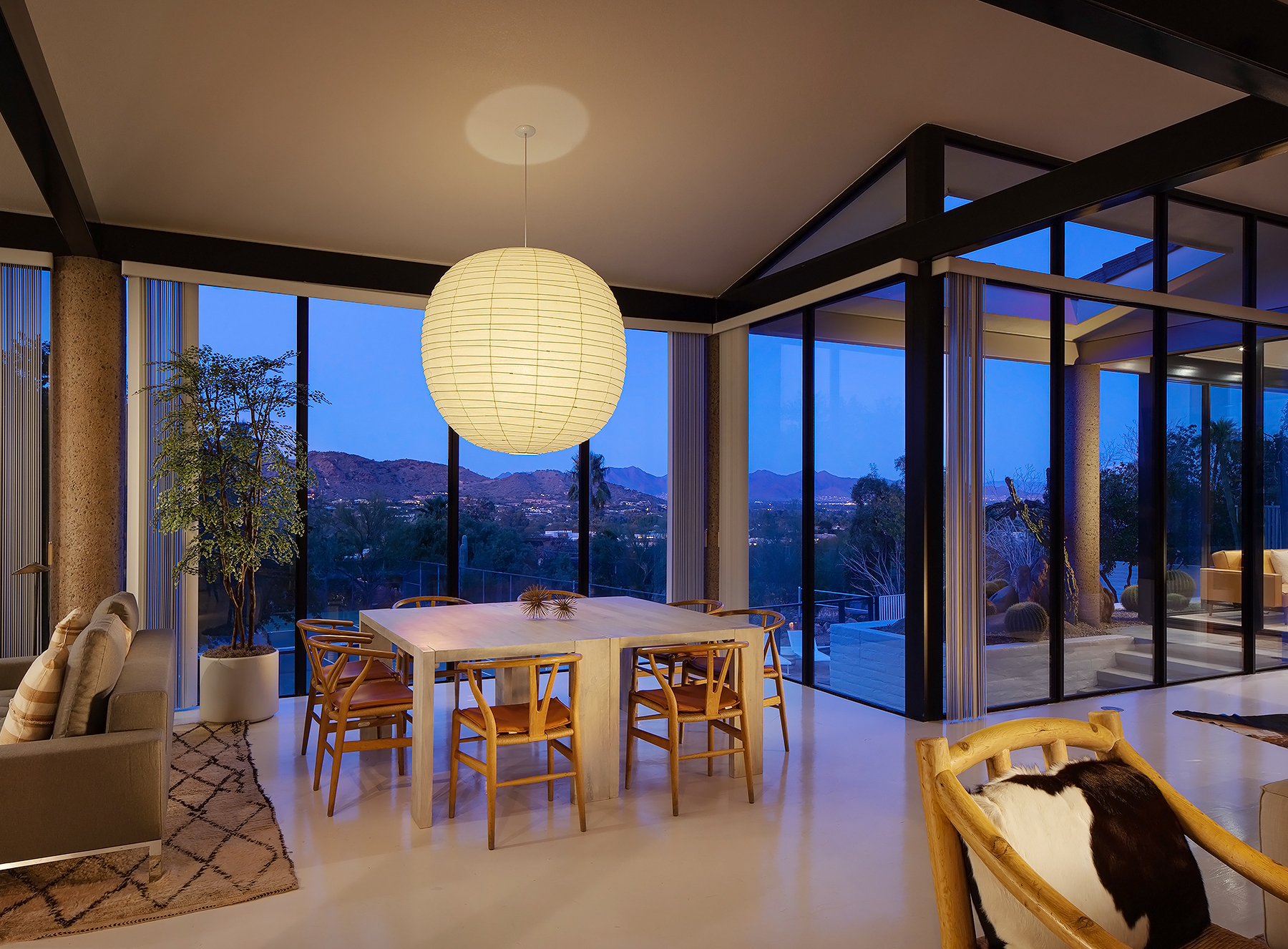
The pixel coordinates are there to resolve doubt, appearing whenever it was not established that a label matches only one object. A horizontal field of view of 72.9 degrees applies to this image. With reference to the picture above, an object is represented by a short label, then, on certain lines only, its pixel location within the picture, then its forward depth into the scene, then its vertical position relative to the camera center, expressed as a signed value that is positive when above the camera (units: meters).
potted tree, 5.11 +0.02
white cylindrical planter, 5.14 -1.21
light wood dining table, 3.62 -0.72
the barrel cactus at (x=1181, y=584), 6.10 -0.71
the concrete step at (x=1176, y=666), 6.04 -1.31
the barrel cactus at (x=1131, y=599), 5.96 -0.79
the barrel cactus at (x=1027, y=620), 5.59 -0.88
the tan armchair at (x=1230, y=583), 6.27 -0.72
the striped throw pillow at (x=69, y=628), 3.42 -0.57
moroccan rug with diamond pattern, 2.82 -1.39
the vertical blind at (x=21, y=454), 5.28 +0.20
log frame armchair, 1.43 -0.63
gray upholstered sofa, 2.90 -1.03
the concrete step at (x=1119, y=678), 5.95 -1.35
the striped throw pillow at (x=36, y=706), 3.10 -0.79
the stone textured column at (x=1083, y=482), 5.74 +0.01
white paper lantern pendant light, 3.58 +0.59
